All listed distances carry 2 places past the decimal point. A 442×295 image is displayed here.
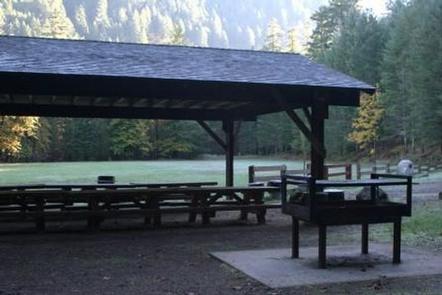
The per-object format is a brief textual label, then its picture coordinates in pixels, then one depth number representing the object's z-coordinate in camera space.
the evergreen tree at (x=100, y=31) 192.56
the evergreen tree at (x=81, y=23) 192.62
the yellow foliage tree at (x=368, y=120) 51.03
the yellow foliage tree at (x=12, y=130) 42.78
